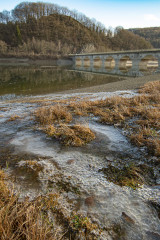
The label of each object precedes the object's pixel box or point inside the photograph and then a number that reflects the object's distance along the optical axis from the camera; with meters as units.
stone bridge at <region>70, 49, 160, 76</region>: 39.22
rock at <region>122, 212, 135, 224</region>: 1.90
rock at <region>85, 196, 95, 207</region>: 2.12
